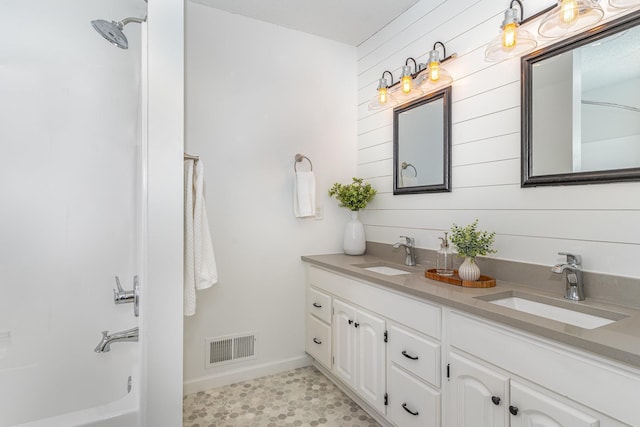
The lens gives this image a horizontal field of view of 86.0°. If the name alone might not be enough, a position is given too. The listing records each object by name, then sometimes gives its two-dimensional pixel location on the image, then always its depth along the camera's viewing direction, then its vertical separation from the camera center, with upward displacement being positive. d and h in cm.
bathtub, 167 -92
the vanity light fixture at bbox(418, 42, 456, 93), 201 +83
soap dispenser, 190 -27
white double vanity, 98 -55
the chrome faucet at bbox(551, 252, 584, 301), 139 -26
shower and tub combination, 172 -12
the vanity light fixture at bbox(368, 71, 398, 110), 245 +83
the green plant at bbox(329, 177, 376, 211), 263 +13
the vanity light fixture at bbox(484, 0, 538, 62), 154 +79
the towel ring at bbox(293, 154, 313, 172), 264 +40
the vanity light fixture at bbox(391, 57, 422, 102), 224 +84
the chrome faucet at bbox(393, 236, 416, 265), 230 -25
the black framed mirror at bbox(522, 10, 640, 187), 131 +44
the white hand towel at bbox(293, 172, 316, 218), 255 +13
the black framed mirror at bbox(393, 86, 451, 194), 211 +45
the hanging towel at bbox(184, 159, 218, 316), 189 -17
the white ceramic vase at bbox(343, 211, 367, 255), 268 -22
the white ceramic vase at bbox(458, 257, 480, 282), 166 -29
